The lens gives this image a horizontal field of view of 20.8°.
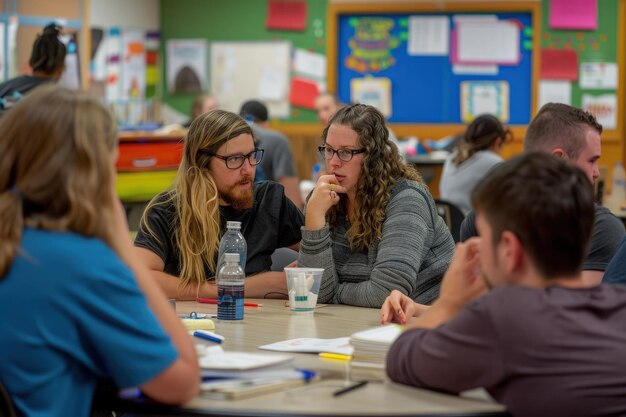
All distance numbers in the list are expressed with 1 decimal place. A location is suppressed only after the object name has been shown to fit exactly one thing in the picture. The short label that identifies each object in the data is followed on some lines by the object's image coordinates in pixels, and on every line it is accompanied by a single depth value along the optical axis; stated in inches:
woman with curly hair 204.8
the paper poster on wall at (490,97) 647.5
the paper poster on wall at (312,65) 668.7
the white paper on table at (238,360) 133.2
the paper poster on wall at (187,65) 688.8
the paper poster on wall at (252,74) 674.7
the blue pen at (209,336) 160.2
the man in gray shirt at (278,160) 446.5
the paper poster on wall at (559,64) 635.6
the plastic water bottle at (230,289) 182.9
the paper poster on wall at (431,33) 650.2
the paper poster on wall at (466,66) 647.0
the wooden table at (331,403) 118.4
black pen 126.3
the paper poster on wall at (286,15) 670.3
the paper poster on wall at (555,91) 638.3
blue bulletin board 645.3
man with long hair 210.6
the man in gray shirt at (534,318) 117.5
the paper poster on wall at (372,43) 660.0
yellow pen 149.1
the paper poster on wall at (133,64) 635.1
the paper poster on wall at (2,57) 492.4
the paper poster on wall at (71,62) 530.2
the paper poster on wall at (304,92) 669.8
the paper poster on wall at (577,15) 631.8
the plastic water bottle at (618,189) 431.0
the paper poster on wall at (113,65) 607.3
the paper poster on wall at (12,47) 497.6
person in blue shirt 115.8
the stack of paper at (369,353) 141.6
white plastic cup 196.0
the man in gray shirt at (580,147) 201.4
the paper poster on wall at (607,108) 633.4
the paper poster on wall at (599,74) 633.4
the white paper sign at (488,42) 643.7
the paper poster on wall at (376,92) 661.1
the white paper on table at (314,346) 153.2
